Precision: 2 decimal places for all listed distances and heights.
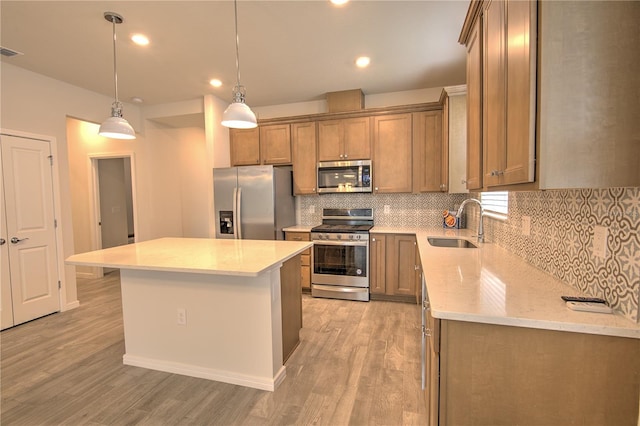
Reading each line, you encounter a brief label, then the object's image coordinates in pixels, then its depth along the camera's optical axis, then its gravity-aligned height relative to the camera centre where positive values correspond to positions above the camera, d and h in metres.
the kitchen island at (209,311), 2.04 -0.80
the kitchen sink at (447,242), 2.89 -0.44
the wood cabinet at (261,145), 4.21 +0.82
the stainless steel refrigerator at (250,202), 3.85 +0.00
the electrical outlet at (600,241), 1.11 -0.17
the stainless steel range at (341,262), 3.70 -0.79
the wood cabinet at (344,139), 3.89 +0.81
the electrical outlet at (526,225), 1.82 -0.18
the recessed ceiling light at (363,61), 3.05 +1.45
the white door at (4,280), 3.05 -0.76
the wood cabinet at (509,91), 1.04 +0.43
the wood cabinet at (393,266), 3.56 -0.82
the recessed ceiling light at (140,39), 2.61 +1.47
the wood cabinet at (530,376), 1.00 -0.64
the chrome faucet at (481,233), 2.66 -0.32
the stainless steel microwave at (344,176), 3.87 +0.32
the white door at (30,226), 3.14 -0.23
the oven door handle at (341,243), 3.67 -0.54
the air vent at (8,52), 2.78 +1.47
